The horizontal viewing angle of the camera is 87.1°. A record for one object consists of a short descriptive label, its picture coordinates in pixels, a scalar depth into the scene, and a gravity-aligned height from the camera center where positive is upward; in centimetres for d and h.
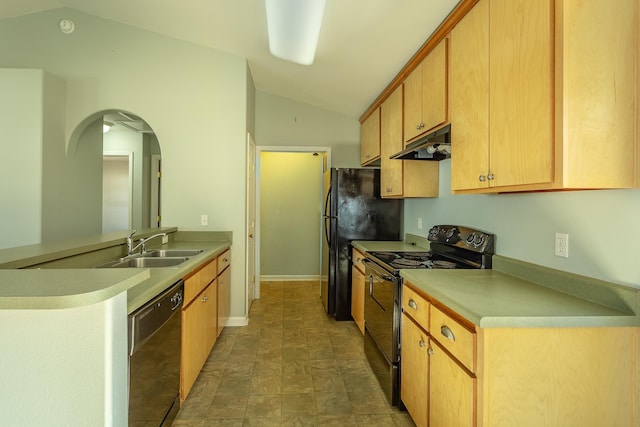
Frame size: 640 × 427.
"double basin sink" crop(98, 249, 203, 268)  218 -33
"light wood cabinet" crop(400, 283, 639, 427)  121 -58
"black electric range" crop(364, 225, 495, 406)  205 -40
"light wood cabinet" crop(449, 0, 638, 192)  118 +46
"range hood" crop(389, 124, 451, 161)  205 +47
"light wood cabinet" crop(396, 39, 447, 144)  208 +84
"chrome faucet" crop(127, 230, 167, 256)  228 -24
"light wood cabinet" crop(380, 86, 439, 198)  290 +40
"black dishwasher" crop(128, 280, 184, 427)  133 -66
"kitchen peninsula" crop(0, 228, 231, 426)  99 -43
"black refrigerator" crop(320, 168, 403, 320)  357 -3
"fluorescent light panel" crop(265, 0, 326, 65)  195 +126
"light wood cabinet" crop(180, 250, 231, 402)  204 -74
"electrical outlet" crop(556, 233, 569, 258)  150 -12
